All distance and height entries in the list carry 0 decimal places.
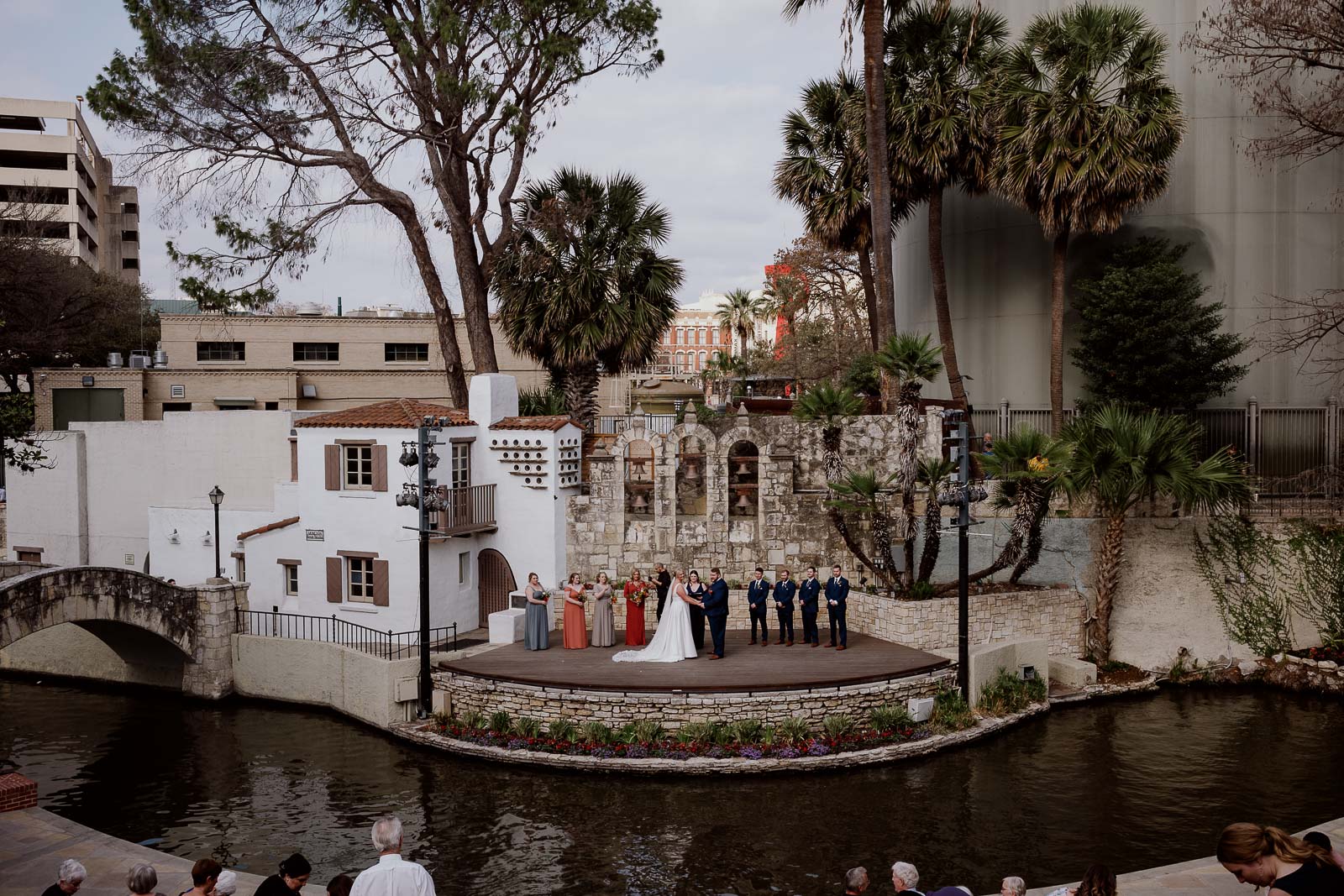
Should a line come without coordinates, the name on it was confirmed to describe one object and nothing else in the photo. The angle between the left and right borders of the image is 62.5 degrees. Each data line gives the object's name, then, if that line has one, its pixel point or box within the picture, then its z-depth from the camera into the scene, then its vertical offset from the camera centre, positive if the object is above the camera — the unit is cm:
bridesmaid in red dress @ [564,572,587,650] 2205 -366
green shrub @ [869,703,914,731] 1939 -507
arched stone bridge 2028 -343
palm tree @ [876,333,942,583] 2195 +81
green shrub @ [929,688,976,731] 1992 -516
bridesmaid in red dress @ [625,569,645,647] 2192 -373
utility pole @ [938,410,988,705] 1991 -160
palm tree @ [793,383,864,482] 2320 +42
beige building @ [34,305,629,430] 3900 +268
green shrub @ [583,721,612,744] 1883 -512
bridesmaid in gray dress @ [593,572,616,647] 2211 -376
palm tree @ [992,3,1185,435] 2697 +735
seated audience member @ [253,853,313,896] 870 -350
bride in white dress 2103 -389
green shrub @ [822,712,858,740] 1892 -509
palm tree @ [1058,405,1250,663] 2234 -85
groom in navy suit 2120 -339
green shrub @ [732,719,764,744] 1870 -510
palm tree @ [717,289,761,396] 6523 +713
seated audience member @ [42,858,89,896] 908 -363
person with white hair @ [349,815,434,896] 859 -344
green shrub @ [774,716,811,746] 1877 -512
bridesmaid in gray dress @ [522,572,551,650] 2183 -368
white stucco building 2428 -195
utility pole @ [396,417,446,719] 2020 -124
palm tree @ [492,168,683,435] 2862 +392
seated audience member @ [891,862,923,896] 909 -368
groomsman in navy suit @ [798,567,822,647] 2159 -333
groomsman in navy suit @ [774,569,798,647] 2197 -326
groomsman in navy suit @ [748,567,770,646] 2227 -336
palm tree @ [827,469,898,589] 2238 -166
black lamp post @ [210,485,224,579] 2516 -136
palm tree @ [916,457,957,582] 2247 -159
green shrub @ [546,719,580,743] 1905 -513
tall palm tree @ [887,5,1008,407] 2917 +854
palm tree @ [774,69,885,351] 3064 +739
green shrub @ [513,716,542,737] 1930 -514
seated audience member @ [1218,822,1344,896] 705 -284
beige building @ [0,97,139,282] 6438 +1678
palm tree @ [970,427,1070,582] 2238 -102
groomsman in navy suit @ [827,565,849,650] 2164 -322
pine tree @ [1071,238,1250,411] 2811 +230
